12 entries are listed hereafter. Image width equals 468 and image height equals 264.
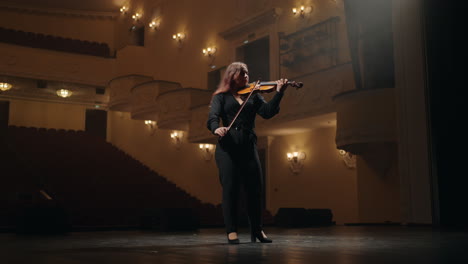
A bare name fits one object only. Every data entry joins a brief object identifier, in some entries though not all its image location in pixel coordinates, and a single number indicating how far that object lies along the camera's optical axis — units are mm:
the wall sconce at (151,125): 17031
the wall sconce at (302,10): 10922
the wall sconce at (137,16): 18922
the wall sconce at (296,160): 11648
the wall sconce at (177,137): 15469
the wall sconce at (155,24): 17562
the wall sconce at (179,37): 15789
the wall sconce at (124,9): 20191
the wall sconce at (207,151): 14227
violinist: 3283
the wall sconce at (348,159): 10227
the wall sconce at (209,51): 14232
